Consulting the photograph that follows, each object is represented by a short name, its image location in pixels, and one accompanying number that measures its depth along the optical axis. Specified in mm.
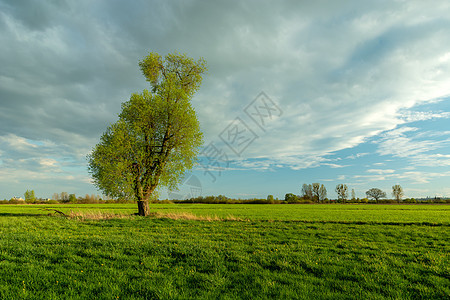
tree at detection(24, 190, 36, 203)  164200
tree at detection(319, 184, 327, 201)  177375
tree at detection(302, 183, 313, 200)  174950
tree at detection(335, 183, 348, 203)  172000
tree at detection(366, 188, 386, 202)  175562
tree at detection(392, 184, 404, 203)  161250
